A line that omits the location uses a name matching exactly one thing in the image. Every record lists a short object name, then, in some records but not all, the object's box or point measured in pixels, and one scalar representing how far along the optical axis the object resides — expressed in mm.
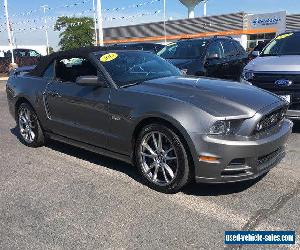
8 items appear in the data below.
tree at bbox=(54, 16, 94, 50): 47563
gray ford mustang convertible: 2582
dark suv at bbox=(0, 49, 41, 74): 18061
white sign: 33799
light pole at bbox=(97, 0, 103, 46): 15501
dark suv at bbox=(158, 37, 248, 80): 6071
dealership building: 34280
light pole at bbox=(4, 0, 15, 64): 19099
